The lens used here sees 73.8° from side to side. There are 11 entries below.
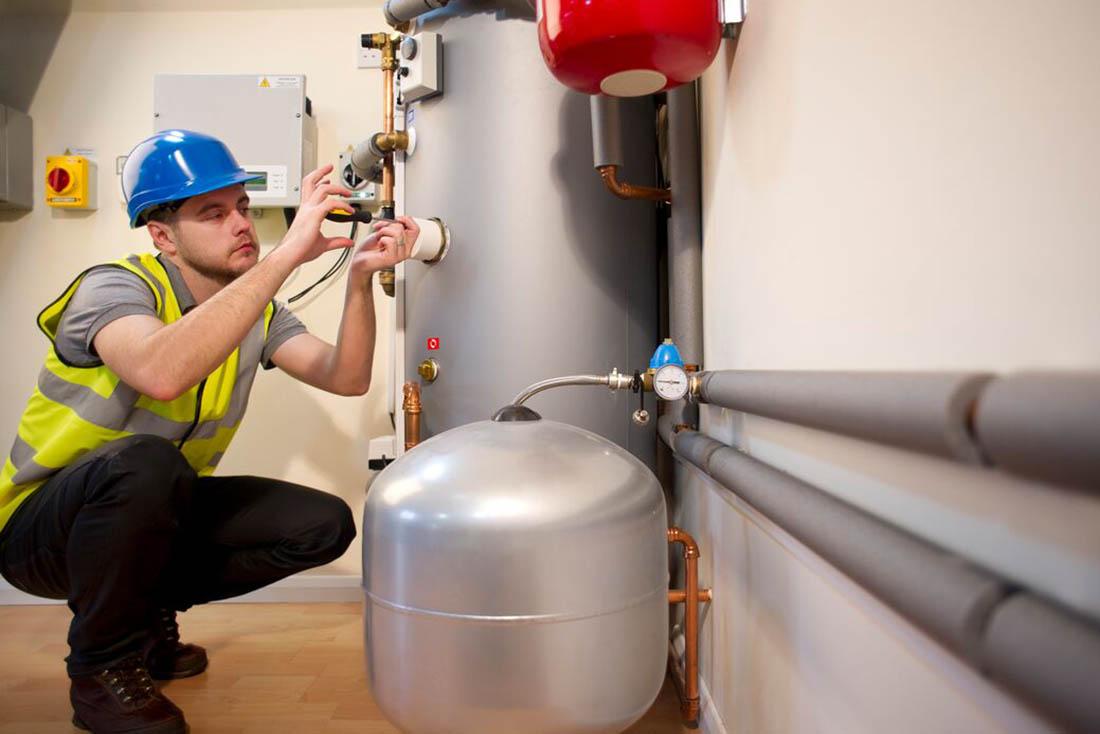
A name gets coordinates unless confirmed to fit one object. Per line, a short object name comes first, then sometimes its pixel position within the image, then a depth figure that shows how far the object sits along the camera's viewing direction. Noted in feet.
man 3.34
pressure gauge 2.66
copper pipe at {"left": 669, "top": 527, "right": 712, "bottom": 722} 3.20
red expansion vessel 2.41
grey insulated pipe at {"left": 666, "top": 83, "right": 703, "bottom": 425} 3.33
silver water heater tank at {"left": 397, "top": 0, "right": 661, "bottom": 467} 3.57
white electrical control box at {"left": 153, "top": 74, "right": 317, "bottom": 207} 5.62
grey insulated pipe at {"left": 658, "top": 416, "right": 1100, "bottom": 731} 0.80
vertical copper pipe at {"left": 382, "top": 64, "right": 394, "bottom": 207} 4.43
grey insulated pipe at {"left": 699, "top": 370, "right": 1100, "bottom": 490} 0.77
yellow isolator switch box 5.75
